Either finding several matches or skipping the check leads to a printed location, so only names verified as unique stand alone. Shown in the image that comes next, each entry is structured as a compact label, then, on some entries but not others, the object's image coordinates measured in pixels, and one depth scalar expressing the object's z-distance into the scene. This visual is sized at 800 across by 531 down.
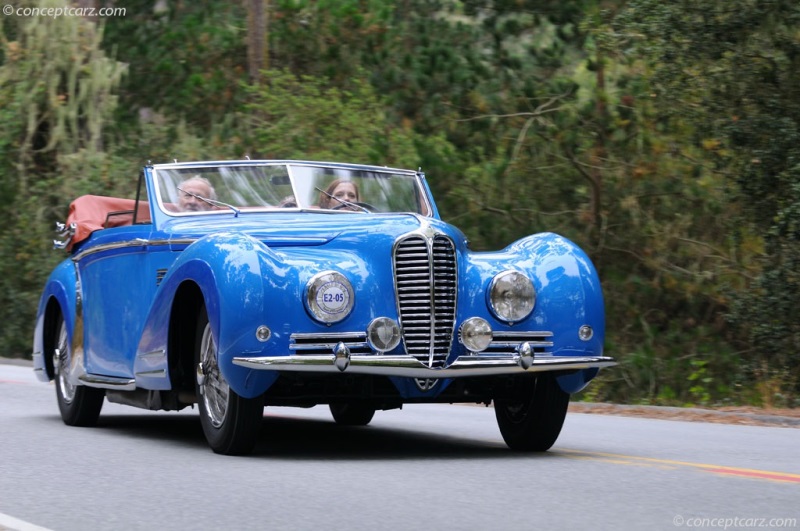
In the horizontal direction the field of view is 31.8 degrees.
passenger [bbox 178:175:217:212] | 10.28
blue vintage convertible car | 8.26
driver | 10.33
